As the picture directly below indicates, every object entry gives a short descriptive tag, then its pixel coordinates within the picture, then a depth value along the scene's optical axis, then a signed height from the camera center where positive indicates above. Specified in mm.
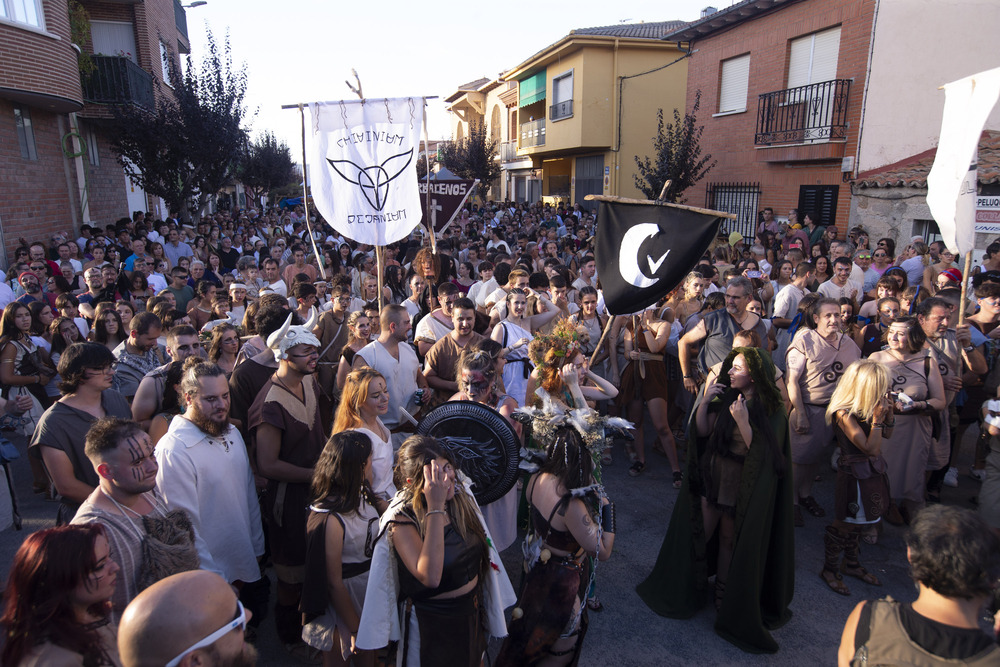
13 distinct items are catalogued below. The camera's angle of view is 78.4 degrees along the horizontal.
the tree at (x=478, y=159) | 34656 +2240
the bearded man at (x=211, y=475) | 3018 -1388
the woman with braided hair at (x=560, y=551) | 2867 -1638
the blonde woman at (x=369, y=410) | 3348 -1152
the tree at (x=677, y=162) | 15609 +967
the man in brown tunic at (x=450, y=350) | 4804 -1171
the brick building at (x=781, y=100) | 13305 +2392
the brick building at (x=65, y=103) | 11227 +1857
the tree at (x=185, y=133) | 15844 +1627
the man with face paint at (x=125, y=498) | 2434 -1214
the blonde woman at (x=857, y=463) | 3967 -1723
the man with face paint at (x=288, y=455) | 3420 -1433
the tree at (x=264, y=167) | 39906 +1929
